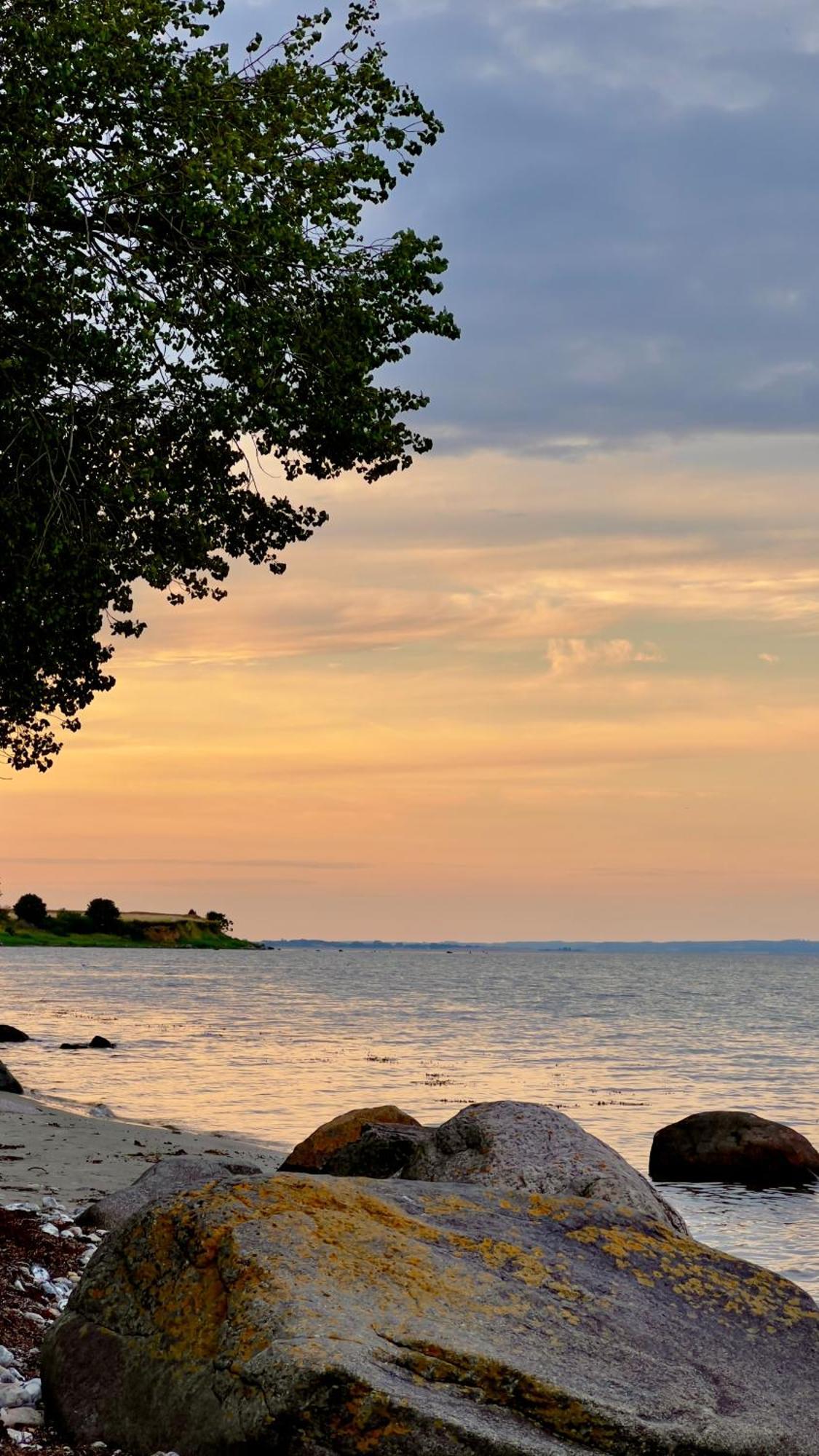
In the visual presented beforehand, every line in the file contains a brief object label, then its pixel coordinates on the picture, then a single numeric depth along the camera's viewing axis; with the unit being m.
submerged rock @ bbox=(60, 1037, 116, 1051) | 49.31
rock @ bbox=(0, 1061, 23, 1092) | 31.69
